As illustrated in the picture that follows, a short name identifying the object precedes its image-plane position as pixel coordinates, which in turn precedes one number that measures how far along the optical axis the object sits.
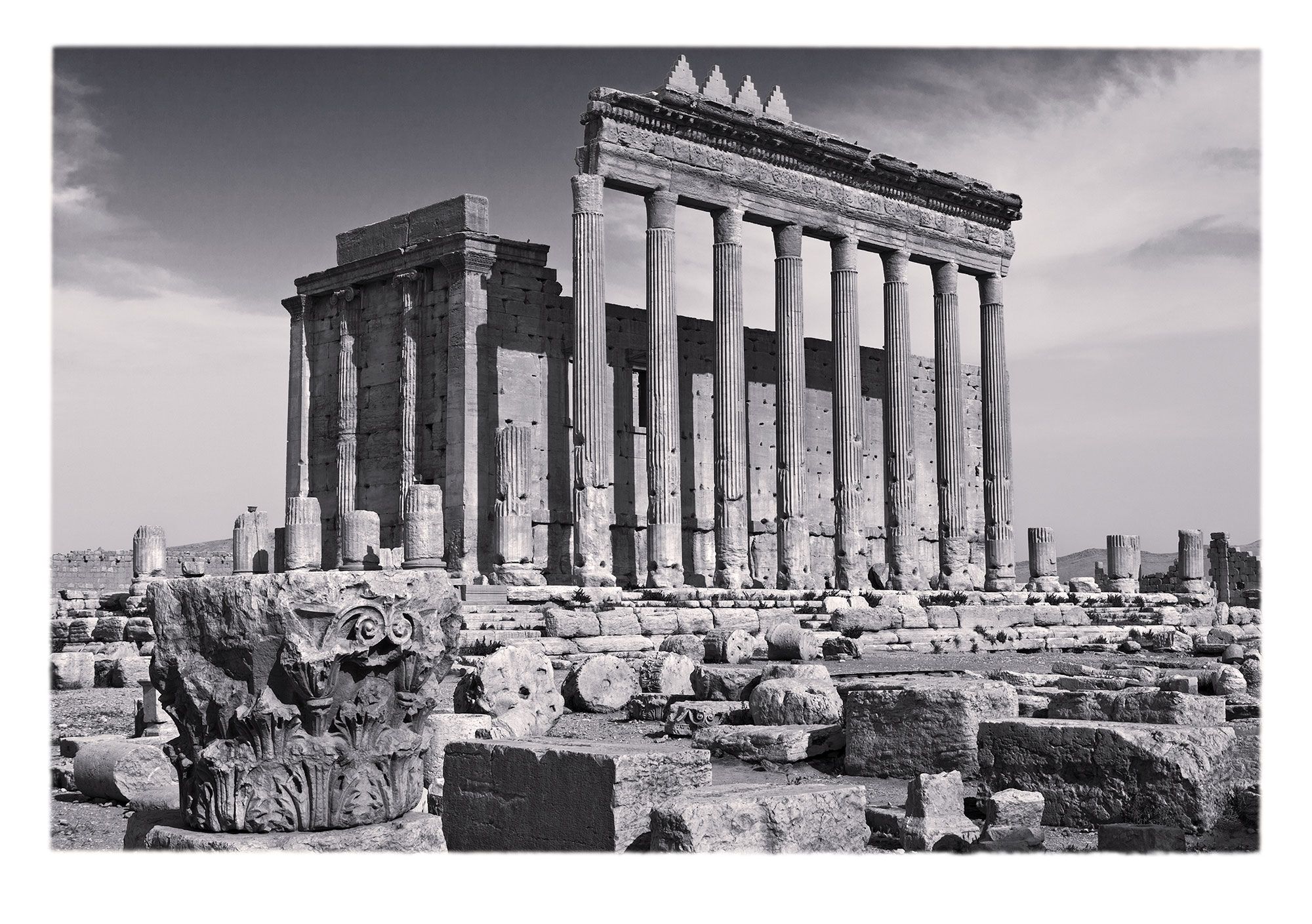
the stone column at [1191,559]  35.16
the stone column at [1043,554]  34.44
